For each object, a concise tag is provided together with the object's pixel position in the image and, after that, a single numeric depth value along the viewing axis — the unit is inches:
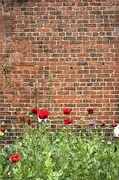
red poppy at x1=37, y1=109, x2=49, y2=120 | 125.4
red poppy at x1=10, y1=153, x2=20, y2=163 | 110.9
